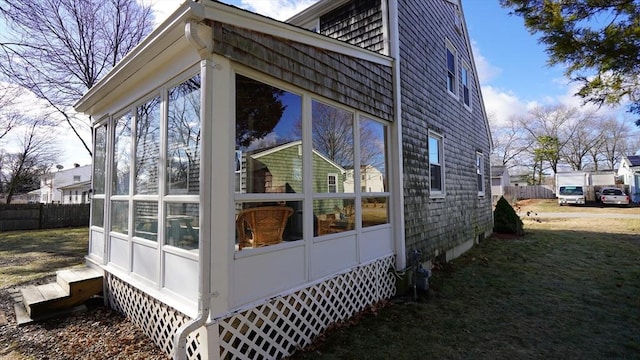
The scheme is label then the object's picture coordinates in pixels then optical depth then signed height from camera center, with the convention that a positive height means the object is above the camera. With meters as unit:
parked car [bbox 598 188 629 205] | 23.94 -0.56
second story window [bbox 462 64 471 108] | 9.95 +3.39
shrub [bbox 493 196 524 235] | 12.09 -1.10
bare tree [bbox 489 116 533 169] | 42.81 +6.66
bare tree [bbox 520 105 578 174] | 37.81 +7.77
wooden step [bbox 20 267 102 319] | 4.18 -1.29
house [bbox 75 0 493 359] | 2.87 +0.24
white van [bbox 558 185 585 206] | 25.19 -0.36
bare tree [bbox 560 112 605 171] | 40.09 +6.36
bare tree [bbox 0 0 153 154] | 11.67 +6.48
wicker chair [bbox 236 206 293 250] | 3.12 -0.29
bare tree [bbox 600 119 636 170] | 40.28 +6.19
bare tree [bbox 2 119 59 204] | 24.48 +4.02
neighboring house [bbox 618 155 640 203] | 26.30 +1.23
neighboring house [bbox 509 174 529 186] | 44.22 +1.77
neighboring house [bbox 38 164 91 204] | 34.53 +1.97
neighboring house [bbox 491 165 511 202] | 32.05 +1.48
